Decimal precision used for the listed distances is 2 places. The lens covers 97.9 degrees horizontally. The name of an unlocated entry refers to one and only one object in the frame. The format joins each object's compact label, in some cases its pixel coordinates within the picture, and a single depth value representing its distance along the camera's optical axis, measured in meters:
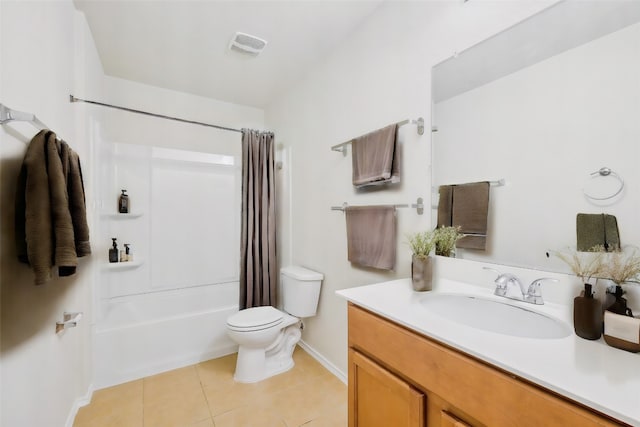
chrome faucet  1.02
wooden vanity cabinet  0.62
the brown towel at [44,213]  1.01
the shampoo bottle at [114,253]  2.30
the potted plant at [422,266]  1.29
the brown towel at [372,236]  1.61
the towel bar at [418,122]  1.47
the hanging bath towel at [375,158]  1.56
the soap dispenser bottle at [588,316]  0.78
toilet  1.99
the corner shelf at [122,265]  2.23
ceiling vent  1.97
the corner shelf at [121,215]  2.27
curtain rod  1.70
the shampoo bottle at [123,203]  2.37
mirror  0.89
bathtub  2.09
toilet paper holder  1.38
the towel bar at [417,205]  1.48
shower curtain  2.65
